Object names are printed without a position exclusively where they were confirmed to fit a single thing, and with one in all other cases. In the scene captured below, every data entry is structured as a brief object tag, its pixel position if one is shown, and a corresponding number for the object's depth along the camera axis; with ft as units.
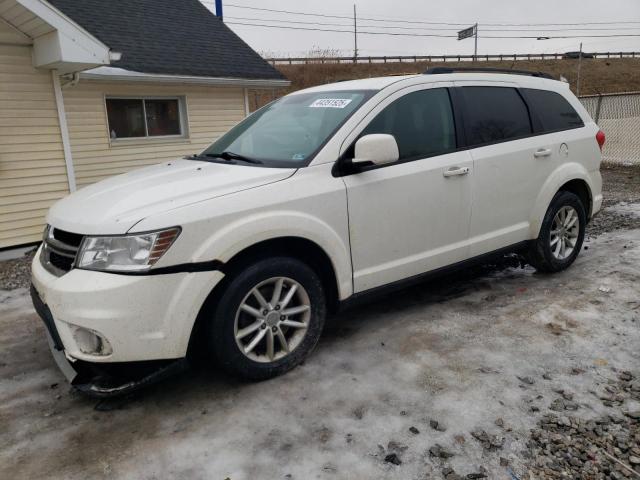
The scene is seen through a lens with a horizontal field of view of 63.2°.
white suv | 9.07
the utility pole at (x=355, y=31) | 173.79
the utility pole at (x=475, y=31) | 147.10
